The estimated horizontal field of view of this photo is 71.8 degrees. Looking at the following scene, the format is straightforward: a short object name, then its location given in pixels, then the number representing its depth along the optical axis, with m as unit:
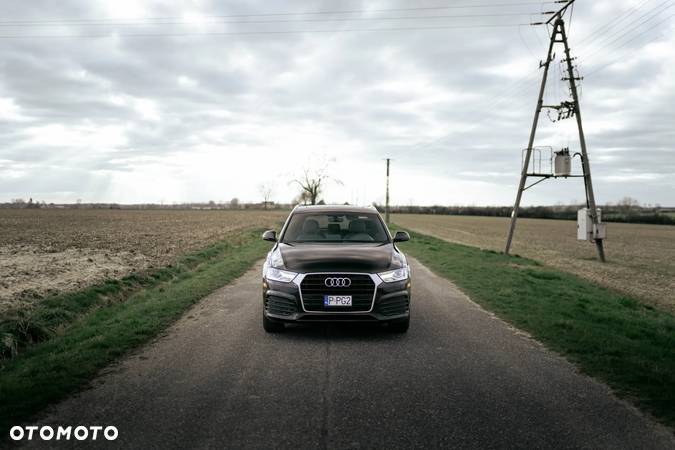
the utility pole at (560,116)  20.56
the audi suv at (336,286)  6.02
